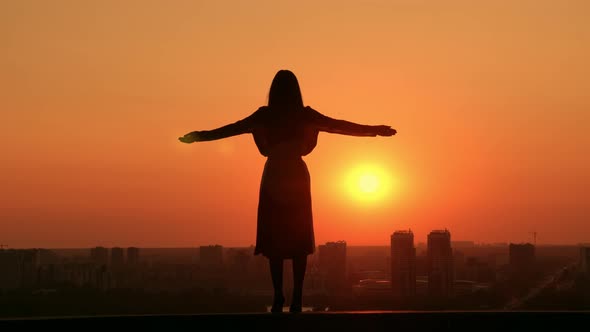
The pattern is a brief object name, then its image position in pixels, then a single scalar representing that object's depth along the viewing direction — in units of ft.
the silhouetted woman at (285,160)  35.01
